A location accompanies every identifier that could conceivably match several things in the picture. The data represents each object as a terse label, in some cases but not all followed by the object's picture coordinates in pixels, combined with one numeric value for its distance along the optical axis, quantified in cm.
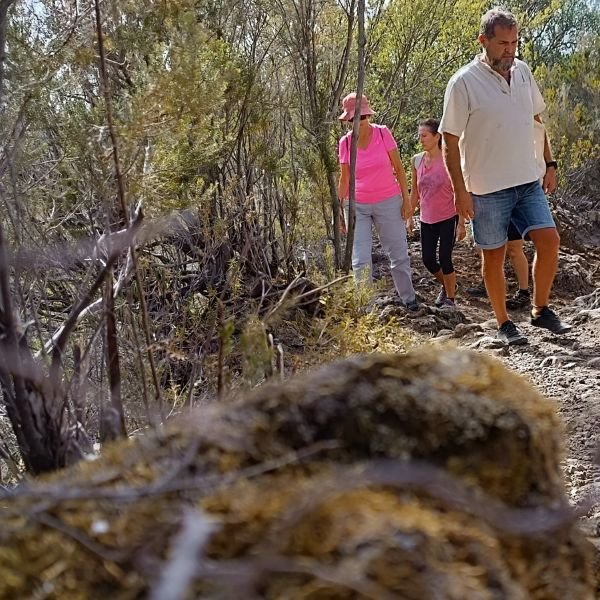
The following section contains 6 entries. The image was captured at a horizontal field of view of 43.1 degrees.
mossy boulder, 91
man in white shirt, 389
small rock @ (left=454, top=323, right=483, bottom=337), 479
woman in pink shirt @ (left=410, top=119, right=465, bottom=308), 565
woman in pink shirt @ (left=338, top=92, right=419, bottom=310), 526
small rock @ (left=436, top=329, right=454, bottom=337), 493
